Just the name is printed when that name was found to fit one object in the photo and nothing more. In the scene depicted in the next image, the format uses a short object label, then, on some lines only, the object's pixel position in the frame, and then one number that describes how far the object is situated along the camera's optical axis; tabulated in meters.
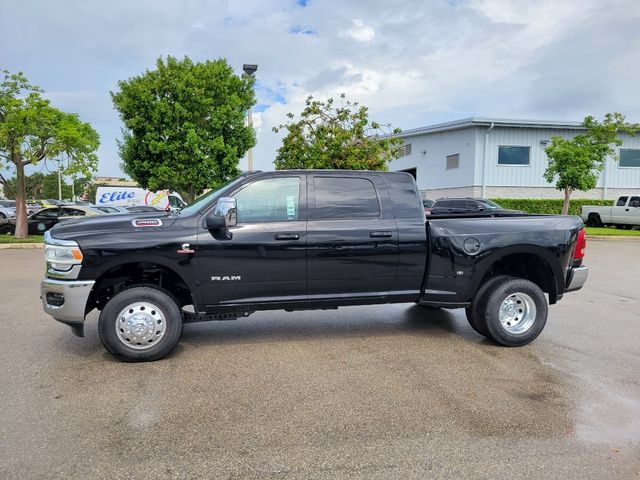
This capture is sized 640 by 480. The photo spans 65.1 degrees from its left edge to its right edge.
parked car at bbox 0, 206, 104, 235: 21.50
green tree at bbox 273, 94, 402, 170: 19.17
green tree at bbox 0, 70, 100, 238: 17.27
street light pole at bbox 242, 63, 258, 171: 16.33
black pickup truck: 4.81
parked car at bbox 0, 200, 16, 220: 30.42
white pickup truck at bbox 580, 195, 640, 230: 25.89
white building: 29.67
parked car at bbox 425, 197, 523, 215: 20.02
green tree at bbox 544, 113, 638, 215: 23.20
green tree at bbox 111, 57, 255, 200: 18.08
